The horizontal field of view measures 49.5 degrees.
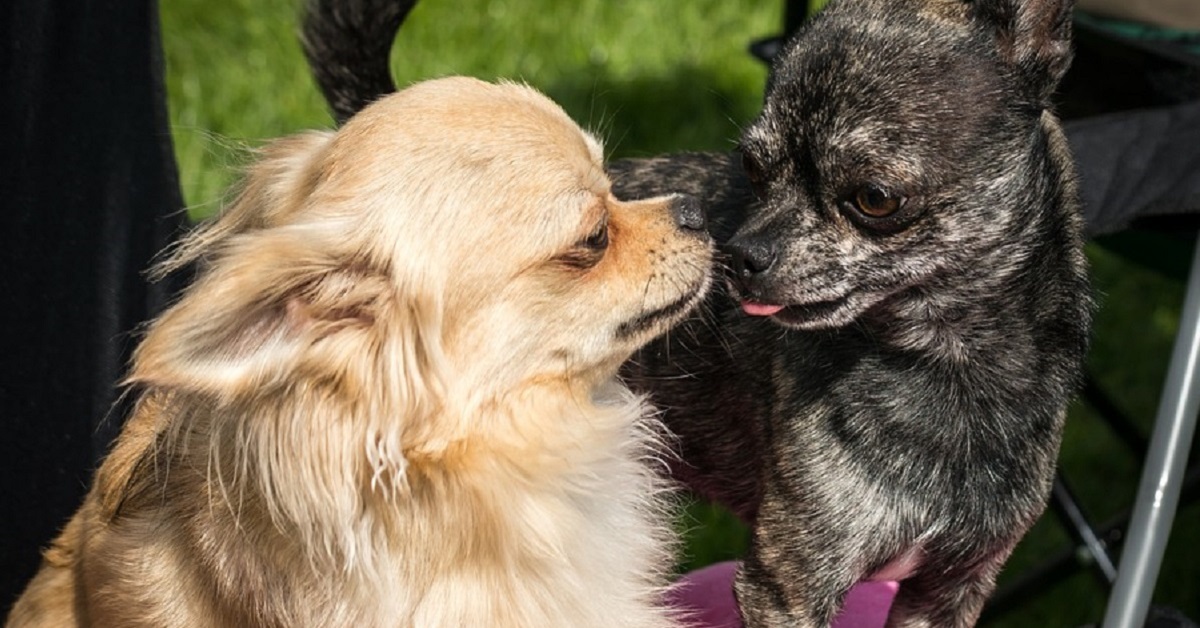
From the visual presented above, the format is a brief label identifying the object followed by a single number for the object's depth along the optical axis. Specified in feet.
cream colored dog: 5.44
